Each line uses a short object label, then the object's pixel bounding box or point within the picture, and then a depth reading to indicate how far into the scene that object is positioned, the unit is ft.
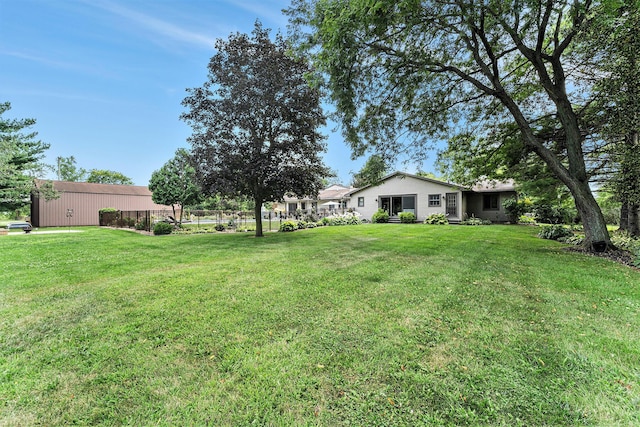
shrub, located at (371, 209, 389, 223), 69.26
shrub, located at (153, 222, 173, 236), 48.37
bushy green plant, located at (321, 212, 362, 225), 65.31
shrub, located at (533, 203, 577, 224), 59.72
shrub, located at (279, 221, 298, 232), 51.70
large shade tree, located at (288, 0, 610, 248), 20.84
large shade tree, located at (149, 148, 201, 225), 72.97
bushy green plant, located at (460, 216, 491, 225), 59.67
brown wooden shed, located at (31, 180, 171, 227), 75.66
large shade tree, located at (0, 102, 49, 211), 54.75
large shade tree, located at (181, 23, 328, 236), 35.35
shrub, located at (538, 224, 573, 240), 36.42
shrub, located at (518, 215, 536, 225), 62.18
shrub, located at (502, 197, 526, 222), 59.36
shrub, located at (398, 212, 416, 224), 66.08
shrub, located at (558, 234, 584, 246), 30.83
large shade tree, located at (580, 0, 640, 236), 20.03
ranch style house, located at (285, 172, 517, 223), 65.00
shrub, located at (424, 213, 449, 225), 61.26
